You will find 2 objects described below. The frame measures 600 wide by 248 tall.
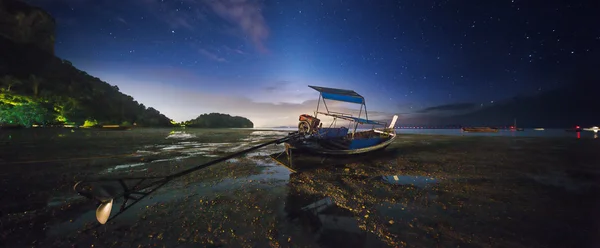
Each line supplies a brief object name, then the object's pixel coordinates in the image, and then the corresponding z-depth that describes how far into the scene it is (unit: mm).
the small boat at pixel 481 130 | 69969
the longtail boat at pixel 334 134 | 11983
